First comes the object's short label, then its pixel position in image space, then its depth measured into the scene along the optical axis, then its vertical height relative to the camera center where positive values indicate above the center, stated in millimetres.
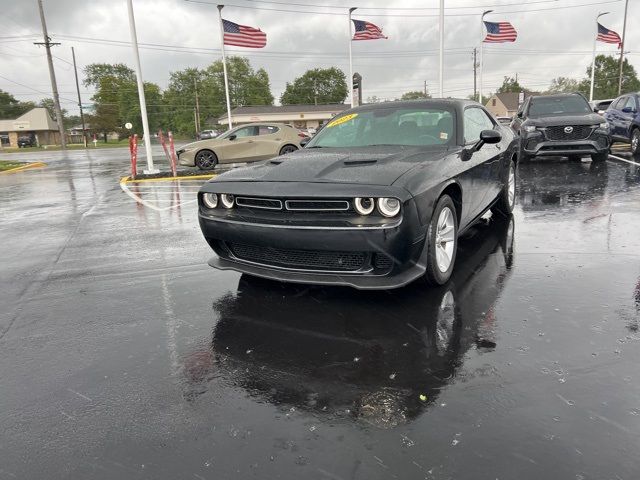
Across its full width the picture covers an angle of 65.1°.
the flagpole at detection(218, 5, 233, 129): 21359 +4532
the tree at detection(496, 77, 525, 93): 109250 +7401
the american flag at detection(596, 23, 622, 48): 27562 +4284
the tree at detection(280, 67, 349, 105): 108812 +8984
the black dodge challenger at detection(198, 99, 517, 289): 3369 -554
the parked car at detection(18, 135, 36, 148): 74188 +636
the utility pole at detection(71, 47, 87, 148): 67431 +7681
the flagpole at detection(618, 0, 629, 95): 37300 +7072
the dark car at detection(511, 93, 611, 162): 10711 -349
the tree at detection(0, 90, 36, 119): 101438 +8211
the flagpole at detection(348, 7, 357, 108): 24984 +5222
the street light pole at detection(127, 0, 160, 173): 14320 +1623
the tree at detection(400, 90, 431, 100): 109156 +7103
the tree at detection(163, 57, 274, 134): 96062 +8538
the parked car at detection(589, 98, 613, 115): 20275 +442
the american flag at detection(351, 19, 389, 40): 22781 +4313
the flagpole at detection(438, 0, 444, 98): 19658 +4333
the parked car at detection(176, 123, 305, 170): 15664 -362
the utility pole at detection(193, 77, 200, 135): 88438 +3848
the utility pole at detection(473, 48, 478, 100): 67812 +7736
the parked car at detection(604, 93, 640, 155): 12648 -130
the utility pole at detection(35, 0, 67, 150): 46500 +7996
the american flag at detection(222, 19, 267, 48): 21250 +4128
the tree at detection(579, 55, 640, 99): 93688 +6839
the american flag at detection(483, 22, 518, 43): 23094 +3968
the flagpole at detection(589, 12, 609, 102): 28505 +3076
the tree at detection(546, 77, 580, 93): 118875 +7867
